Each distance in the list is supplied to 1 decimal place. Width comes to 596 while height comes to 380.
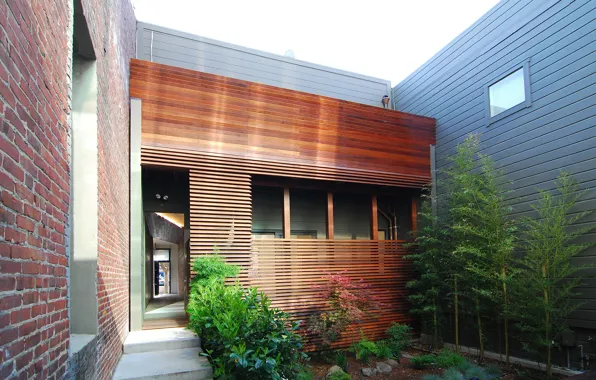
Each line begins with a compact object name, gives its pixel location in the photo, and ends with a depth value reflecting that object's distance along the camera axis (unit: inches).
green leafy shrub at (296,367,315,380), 183.5
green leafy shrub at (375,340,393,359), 273.4
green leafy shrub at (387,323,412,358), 286.7
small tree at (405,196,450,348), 299.0
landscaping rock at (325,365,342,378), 241.0
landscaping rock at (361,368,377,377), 249.9
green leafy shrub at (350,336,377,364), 268.8
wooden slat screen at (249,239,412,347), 287.4
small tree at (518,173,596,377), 224.7
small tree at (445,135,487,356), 264.1
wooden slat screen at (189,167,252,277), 264.5
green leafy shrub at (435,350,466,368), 249.0
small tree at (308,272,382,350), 277.0
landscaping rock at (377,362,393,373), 254.7
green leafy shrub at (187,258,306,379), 135.2
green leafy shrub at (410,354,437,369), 255.4
